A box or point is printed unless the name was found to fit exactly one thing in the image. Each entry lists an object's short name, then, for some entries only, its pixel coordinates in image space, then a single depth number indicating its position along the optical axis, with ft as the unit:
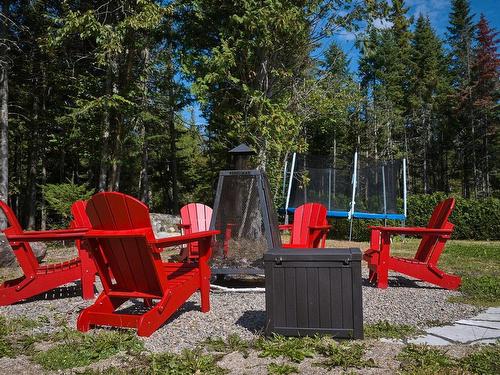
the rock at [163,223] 32.57
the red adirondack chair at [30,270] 12.85
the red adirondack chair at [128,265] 9.43
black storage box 8.93
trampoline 39.65
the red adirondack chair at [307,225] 17.79
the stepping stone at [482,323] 10.40
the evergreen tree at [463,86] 98.17
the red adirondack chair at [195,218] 20.63
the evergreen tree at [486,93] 92.58
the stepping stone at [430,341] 9.02
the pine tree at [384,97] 91.05
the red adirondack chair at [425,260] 15.38
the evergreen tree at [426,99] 105.50
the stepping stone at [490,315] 11.26
